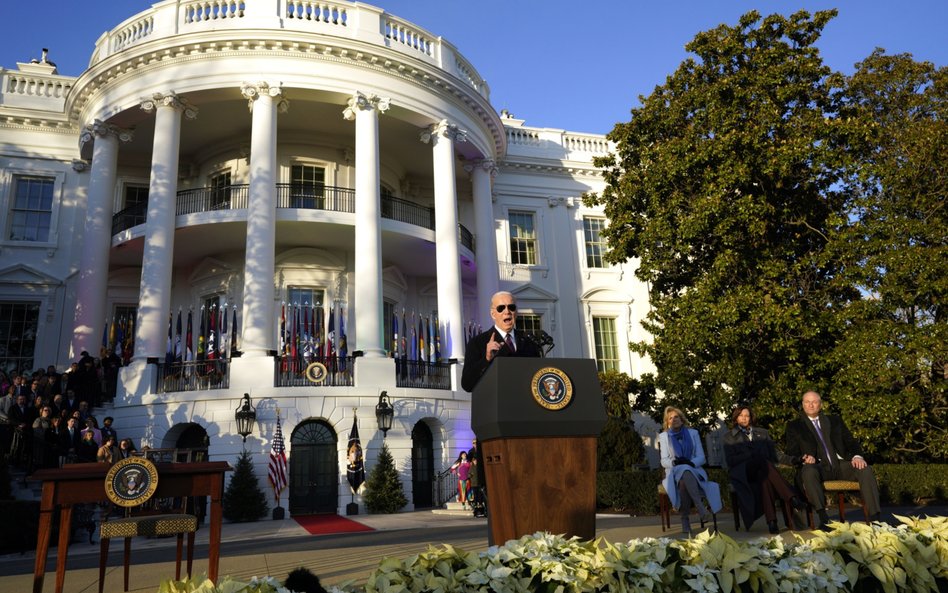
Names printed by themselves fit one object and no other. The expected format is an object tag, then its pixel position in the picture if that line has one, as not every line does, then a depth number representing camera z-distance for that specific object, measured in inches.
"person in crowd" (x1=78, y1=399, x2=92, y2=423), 640.4
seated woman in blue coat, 294.4
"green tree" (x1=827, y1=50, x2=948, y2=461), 529.7
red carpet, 491.7
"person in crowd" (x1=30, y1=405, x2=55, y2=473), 560.7
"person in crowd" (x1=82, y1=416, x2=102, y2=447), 602.4
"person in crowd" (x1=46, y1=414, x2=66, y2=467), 559.8
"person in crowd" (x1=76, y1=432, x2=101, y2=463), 548.1
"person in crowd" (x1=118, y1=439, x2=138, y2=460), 556.5
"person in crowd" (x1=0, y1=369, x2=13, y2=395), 678.6
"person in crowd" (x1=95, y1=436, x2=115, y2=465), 496.4
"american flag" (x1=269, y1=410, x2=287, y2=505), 642.2
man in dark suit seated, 299.1
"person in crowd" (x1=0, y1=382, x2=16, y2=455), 548.7
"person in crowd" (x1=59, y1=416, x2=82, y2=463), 559.8
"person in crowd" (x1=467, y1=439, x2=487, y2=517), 565.9
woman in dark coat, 298.4
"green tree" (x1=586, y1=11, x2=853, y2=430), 581.9
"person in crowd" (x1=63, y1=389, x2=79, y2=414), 654.5
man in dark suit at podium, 182.1
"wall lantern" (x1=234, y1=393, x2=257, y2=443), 644.1
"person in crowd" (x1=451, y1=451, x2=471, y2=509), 650.8
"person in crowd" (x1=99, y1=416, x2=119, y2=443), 636.7
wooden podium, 154.6
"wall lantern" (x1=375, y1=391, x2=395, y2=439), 679.7
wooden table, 185.2
